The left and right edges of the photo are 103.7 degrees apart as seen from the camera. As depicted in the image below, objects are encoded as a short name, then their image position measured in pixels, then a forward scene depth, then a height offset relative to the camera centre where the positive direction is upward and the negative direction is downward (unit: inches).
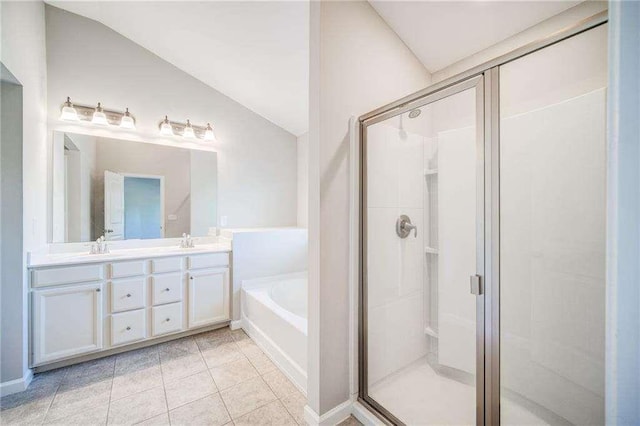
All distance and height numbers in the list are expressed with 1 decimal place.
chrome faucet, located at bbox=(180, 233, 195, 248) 105.9 -12.8
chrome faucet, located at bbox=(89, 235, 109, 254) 90.6 -12.8
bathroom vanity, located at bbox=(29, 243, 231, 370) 73.3 -29.2
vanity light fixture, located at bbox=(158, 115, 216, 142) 106.3 +36.0
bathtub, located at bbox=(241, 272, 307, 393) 69.8 -36.7
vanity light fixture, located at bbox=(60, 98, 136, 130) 88.6 +36.0
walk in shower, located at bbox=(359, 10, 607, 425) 40.9 -6.8
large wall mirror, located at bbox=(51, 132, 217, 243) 90.1 +9.1
